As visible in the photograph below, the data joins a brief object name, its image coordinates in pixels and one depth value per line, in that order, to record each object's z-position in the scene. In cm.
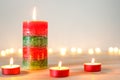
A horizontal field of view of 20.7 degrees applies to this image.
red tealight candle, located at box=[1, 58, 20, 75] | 77
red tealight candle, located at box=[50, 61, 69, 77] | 73
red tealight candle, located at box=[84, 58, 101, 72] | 80
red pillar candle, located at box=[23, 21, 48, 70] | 84
